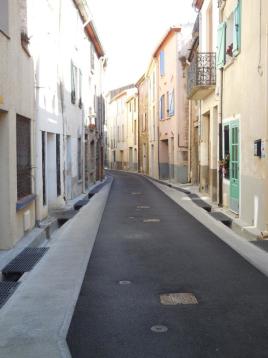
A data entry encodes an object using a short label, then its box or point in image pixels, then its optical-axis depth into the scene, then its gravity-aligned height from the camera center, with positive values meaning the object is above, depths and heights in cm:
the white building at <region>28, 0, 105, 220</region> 1237 +172
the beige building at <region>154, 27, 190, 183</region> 2759 +257
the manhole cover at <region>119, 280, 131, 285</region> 689 -170
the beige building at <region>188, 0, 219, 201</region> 1755 +210
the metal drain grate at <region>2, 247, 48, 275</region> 763 -168
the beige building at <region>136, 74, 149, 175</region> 4172 +202
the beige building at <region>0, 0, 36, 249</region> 873 +46
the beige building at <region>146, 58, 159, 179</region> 3559 +223
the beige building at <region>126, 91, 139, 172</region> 4796 +190
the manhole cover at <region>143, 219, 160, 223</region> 1306 -171
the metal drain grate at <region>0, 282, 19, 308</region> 628 -171
